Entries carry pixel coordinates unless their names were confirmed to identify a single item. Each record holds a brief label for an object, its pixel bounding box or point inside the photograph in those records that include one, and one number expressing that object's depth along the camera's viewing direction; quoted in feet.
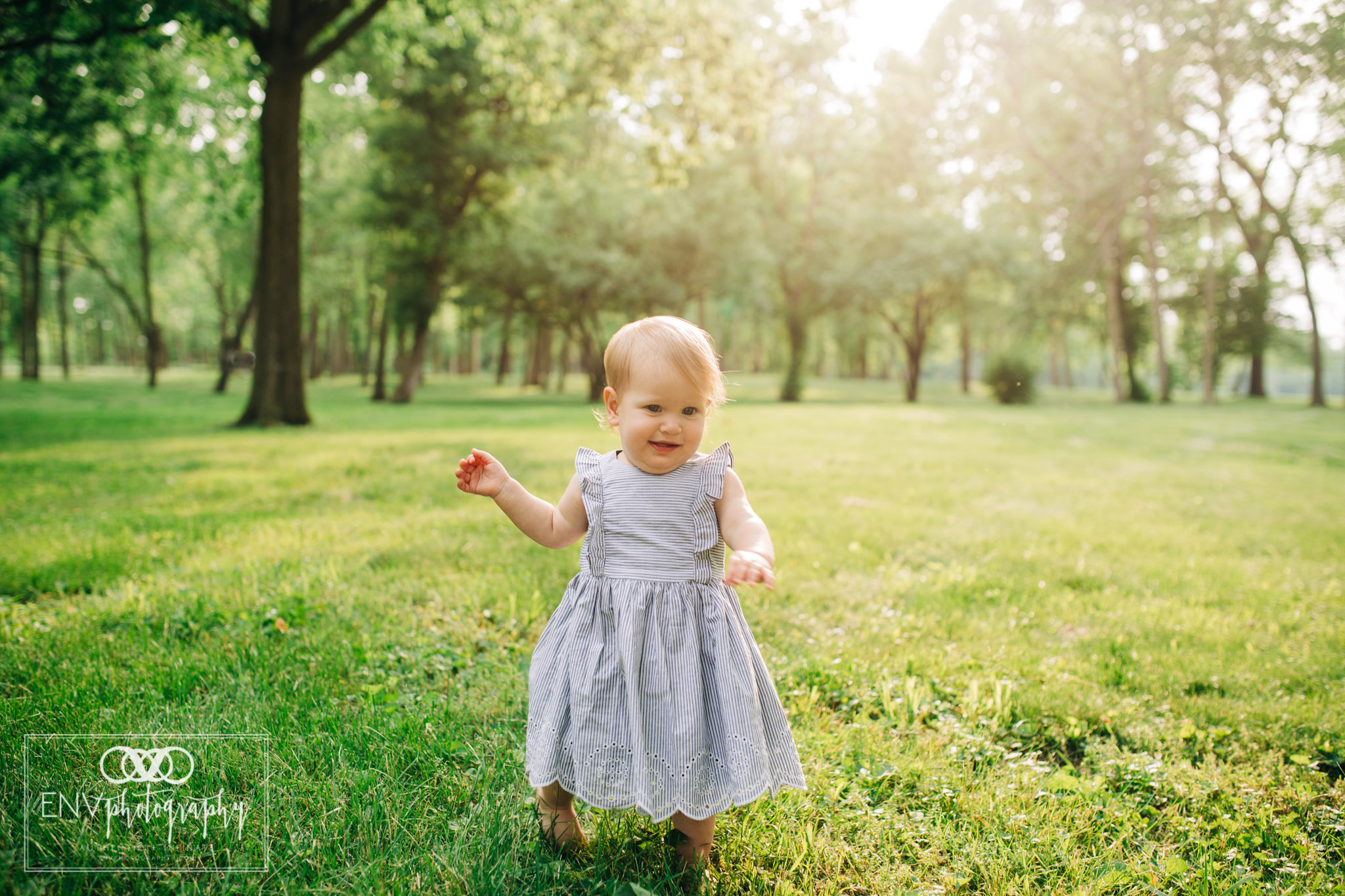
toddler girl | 6.49
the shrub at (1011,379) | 95.13
